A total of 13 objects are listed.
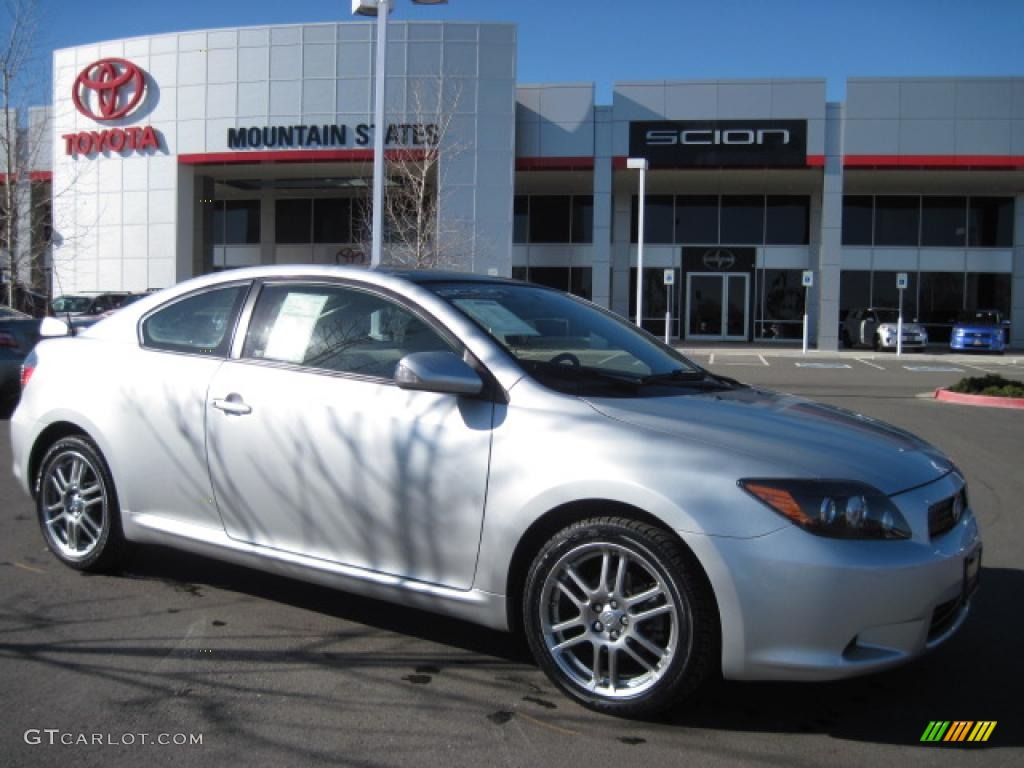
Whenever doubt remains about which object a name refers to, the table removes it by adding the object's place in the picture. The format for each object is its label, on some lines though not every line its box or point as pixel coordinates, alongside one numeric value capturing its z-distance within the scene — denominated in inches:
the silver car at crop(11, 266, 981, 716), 123.6
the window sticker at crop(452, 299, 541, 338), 158.4
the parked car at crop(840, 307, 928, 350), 1289.4
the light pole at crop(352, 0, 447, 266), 562.9
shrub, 582.9
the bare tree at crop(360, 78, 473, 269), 1023.0
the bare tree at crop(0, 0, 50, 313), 1030.4
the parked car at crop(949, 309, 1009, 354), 1272.1
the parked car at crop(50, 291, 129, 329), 1000.2
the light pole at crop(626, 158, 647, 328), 1065.5
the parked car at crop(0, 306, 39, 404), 465.7
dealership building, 1189.1
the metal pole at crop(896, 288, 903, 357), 1239.2
